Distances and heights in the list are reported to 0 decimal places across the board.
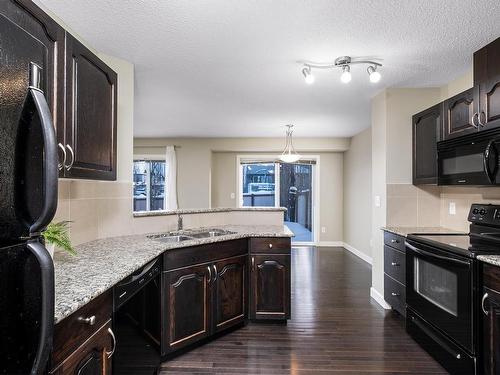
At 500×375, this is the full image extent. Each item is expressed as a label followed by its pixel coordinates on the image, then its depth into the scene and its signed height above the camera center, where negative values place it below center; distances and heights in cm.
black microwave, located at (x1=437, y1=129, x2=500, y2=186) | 206 +25
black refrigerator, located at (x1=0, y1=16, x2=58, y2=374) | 69 -4
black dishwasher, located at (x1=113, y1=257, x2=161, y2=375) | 145 -78
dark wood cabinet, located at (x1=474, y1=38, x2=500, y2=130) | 211 +77
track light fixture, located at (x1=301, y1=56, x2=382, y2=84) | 251 +112
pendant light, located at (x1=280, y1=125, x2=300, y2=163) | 505 +92
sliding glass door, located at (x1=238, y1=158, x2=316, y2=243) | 686 +9
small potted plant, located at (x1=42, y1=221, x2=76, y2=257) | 139 -23
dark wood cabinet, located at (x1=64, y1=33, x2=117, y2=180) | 144 +42
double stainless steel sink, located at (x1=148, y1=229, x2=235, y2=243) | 269 -43
